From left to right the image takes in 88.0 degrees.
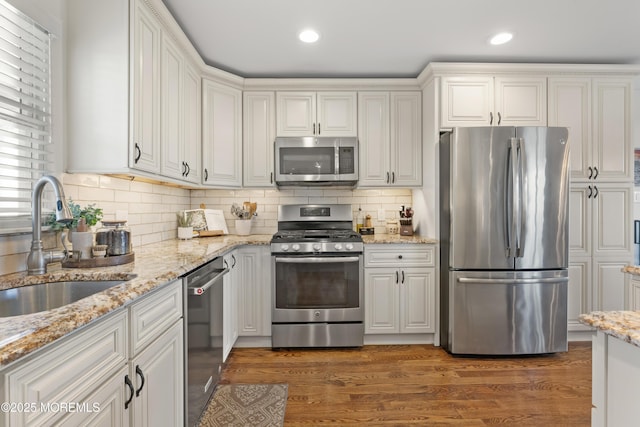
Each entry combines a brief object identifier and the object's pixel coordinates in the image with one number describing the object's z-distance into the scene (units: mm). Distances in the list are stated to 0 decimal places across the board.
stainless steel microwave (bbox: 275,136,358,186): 3139
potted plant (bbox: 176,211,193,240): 2865
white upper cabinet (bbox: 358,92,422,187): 3242
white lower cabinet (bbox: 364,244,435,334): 2930
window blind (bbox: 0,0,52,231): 1361
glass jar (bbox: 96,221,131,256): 1605
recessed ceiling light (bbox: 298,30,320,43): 2436
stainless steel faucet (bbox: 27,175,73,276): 1312
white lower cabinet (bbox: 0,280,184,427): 722
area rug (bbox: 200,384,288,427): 1915
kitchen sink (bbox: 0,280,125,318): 1215
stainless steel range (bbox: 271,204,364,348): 2846
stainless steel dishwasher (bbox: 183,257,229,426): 1674
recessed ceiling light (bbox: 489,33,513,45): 2498
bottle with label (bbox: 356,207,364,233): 3508
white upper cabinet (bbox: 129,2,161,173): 1766
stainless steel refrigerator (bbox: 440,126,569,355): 2602
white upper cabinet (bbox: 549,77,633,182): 2988
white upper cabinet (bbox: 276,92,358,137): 3236
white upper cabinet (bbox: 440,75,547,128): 2932
